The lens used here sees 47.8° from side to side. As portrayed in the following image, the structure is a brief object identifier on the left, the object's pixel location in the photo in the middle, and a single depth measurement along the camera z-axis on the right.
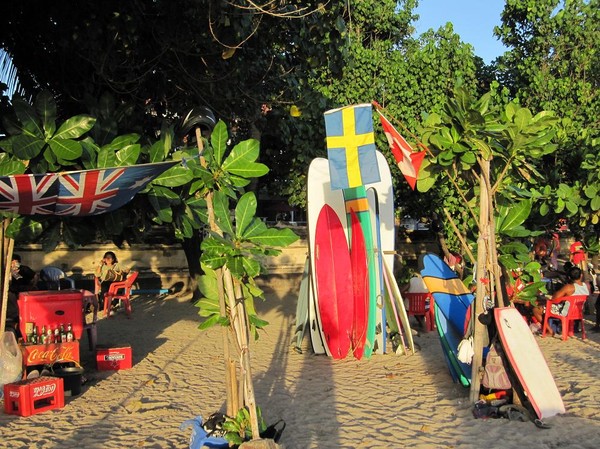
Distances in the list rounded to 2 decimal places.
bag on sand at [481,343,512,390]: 6.10
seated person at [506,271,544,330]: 10.62
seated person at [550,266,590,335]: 9.98
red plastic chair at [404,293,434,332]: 11.09
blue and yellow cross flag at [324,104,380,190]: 6.81
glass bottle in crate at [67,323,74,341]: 7.56
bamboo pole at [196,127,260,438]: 4.59
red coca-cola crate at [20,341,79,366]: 7.11
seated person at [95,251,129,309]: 12.93
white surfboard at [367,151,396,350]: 8.84
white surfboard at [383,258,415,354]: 8.89
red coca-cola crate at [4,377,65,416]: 6.30
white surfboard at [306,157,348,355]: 9.02
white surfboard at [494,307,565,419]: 5.93
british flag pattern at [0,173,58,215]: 5.11
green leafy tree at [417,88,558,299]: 6.12
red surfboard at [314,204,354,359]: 8.83
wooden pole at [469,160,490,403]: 6.36
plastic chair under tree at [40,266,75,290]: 10.70
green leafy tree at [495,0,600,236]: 15.70
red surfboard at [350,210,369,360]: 8.82
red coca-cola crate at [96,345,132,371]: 8.36
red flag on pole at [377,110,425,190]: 6.57
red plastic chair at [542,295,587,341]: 9.95
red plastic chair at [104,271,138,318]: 12.71
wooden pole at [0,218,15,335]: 6.54
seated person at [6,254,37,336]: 8.62
